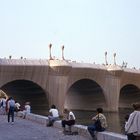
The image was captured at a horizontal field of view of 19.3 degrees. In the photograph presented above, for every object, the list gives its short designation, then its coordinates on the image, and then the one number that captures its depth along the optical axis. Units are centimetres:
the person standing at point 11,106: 2345
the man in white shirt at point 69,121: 1797
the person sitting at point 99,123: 1458
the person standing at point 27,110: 2917
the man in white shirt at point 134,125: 1046
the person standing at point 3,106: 3360
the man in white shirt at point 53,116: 2164
